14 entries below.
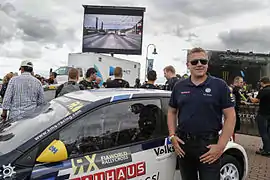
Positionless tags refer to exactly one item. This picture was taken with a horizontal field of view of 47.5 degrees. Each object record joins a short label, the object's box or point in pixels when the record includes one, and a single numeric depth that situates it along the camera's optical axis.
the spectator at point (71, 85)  5.38
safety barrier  8.20
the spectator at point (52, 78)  11.39
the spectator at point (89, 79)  6.23
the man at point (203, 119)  2.72
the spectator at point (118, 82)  5.91
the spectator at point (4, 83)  7.19
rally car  2.38
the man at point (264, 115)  6.97
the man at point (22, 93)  4.60
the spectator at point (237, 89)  6.86
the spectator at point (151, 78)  5.95
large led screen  26.16
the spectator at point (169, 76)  6.28
